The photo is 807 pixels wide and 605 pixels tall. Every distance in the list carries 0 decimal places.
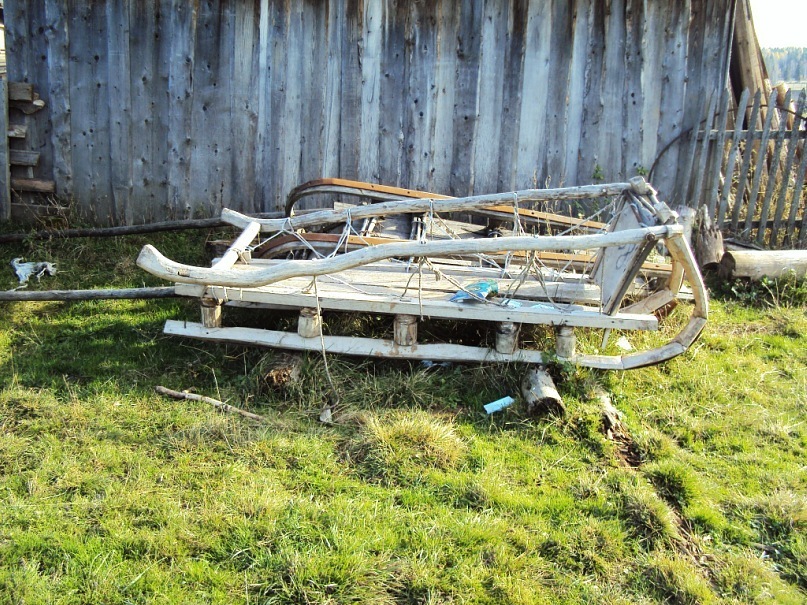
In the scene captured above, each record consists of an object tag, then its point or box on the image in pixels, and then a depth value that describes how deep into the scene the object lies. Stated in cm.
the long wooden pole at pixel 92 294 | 517
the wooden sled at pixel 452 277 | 408
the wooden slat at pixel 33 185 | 697
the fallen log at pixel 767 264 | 619
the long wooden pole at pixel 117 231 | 649
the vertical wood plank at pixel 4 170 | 674
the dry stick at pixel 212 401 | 417
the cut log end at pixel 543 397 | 423
